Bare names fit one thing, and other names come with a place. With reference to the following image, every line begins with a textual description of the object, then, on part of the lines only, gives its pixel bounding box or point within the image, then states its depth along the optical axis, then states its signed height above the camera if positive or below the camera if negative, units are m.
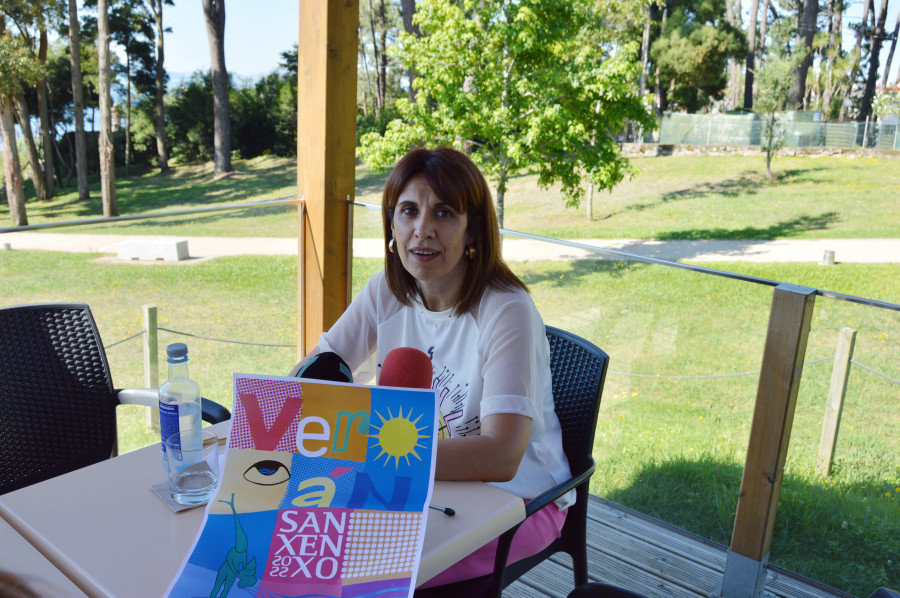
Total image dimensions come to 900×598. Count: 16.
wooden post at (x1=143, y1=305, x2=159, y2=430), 4.11 -1.27
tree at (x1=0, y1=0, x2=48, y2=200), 16.69 +2.71
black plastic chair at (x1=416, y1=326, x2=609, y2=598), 1.48 -0.57
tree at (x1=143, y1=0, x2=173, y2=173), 21.16 +1.83
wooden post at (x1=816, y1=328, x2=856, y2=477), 2.04 -0.68
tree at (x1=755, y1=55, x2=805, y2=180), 18.69 +2.30
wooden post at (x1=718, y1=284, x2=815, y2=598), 1.85 -0.75
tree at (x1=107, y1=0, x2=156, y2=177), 21.36 +3.00
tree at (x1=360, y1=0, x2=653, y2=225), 8.43 +0.99
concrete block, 5.36 -0.83
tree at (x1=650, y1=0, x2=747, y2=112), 22.34 +4.06
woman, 1.28 -0.36
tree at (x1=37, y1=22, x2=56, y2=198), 18.28 +0.53
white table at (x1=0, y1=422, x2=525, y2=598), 0.82 -0.52
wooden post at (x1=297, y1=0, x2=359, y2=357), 2.92 +0.01
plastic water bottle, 1.03 -0.39
